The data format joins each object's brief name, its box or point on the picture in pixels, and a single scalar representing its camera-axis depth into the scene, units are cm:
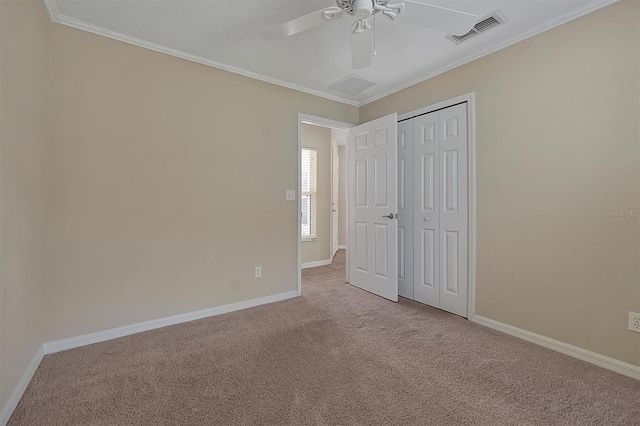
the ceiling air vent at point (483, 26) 205
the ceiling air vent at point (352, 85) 311
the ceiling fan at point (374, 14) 151
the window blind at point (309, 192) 496
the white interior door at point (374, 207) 312
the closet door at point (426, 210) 290
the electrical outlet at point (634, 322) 175
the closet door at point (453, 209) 266
